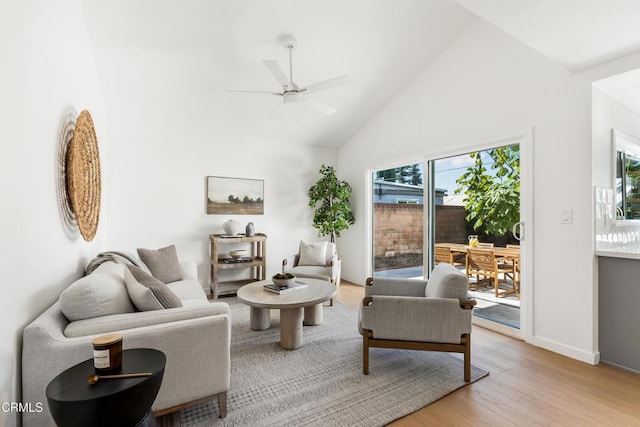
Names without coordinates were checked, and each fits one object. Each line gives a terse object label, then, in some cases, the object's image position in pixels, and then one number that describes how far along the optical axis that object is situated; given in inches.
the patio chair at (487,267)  130.5
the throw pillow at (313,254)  176.1
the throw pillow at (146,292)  73.9
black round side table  42.2
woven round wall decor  88.8
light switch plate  103.2
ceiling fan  107.7
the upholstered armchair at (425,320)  86.9
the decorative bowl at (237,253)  178.4
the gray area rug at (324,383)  72.4
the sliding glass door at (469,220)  126.5
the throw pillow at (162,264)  130.6
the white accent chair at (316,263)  163.1
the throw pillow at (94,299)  65.4
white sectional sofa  55.7
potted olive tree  201.0
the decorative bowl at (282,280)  118.8
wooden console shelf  171.8
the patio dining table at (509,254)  124.2
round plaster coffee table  103.4
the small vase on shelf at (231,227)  178.1
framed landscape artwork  184.7
